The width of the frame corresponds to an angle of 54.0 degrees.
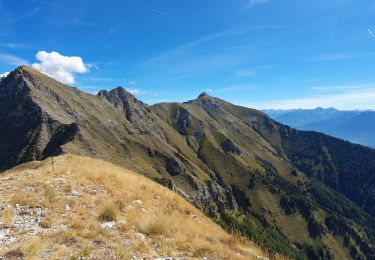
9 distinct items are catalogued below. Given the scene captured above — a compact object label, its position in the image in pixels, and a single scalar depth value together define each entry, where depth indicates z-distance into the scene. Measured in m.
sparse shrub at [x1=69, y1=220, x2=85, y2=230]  16.25
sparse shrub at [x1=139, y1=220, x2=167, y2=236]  17.00
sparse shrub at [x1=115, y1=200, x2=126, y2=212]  20.07
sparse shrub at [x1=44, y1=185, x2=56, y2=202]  20.01
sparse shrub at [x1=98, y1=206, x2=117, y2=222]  18.27
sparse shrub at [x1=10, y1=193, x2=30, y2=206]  18.89
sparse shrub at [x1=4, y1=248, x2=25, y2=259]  12.60
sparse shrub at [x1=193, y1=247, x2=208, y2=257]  15.15
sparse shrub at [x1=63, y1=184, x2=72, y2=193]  22.02
